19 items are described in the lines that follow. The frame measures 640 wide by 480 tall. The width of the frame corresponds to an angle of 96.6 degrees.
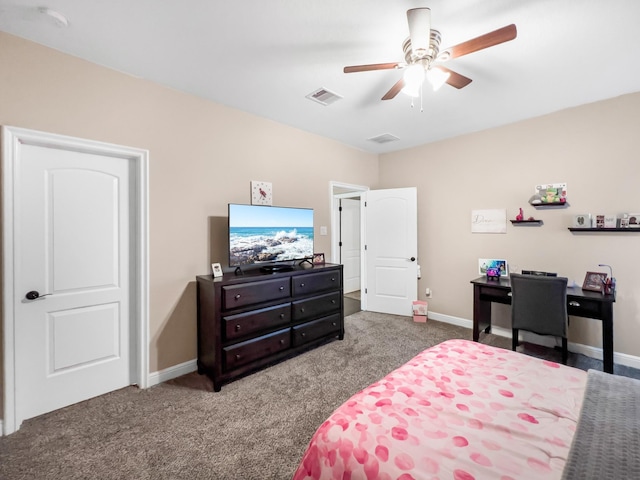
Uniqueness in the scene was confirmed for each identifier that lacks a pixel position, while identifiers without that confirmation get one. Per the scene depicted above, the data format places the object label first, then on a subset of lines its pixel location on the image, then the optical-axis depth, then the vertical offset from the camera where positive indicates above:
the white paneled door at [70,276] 2.04 -0.28
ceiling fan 1.54 +1.12
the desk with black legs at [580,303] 2.51 -0.64
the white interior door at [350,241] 6.01 -0.05
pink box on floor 4.18 -1.08
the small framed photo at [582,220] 3.00 +0.19
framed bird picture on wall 3.23 +0.53
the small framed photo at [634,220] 2.75 +0.17
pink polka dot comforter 0.90 -0.70
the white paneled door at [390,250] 4.38 -0.18
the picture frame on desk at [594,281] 2.81 -0.43
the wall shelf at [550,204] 3.17 +0.38
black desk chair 2.63 -0.65
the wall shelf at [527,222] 3.34 +0.19
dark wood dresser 2.47 -0.77
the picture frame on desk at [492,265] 3.61 -0.35
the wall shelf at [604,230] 2.76 +0.09
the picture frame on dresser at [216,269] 2.74 -0.29
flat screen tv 2.84 +0.06
